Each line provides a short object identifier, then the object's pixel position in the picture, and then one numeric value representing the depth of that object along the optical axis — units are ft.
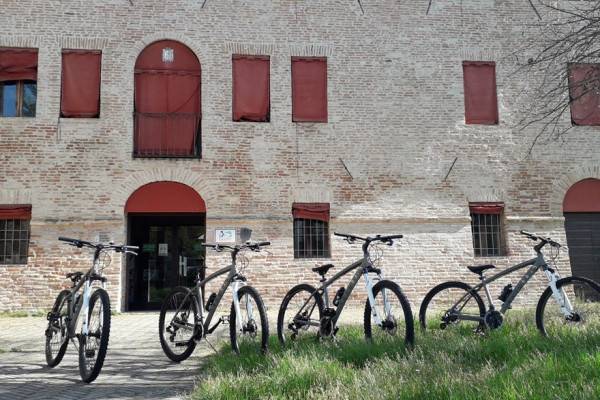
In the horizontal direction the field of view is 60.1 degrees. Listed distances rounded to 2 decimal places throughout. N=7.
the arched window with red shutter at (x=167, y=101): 38.58
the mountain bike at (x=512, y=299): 17.12
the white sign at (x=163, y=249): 42.29
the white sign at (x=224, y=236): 37.32
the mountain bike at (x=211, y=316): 15.96
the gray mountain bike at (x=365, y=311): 15.07
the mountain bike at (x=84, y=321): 14.75
